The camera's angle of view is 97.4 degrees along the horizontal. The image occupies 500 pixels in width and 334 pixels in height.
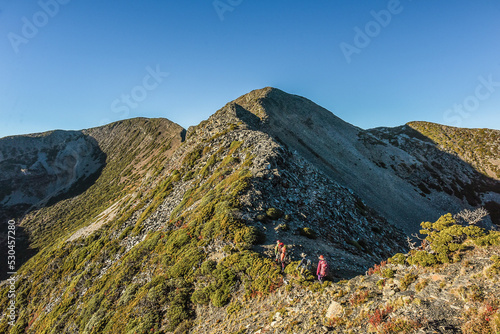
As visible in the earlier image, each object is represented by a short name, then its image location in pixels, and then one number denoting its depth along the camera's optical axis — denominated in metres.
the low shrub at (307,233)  24.11
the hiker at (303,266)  15.60
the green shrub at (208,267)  20.15
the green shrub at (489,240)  10.77
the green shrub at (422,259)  11.88
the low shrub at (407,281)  11.59
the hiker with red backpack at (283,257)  16.87
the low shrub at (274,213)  25.53
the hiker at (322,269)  14.32
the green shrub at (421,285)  11.00
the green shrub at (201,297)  18.35
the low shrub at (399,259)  13.08
